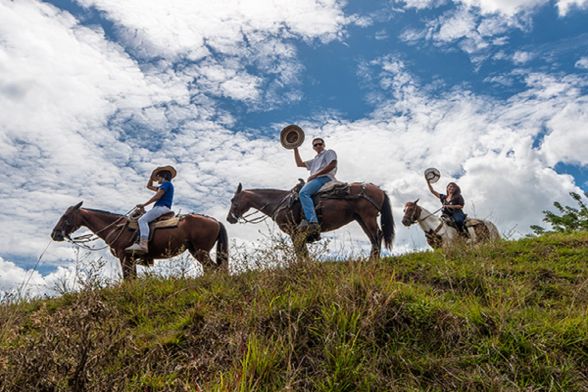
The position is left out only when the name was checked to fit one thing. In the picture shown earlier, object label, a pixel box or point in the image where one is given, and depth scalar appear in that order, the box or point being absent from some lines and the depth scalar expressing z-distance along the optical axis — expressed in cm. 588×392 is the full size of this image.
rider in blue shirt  944
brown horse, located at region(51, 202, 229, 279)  966
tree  1710
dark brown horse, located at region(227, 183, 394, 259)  941
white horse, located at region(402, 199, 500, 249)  1107
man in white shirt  902
